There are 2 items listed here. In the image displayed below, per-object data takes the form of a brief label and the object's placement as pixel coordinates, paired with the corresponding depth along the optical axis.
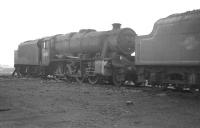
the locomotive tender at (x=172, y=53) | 11.05
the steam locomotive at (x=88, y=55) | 16.62
